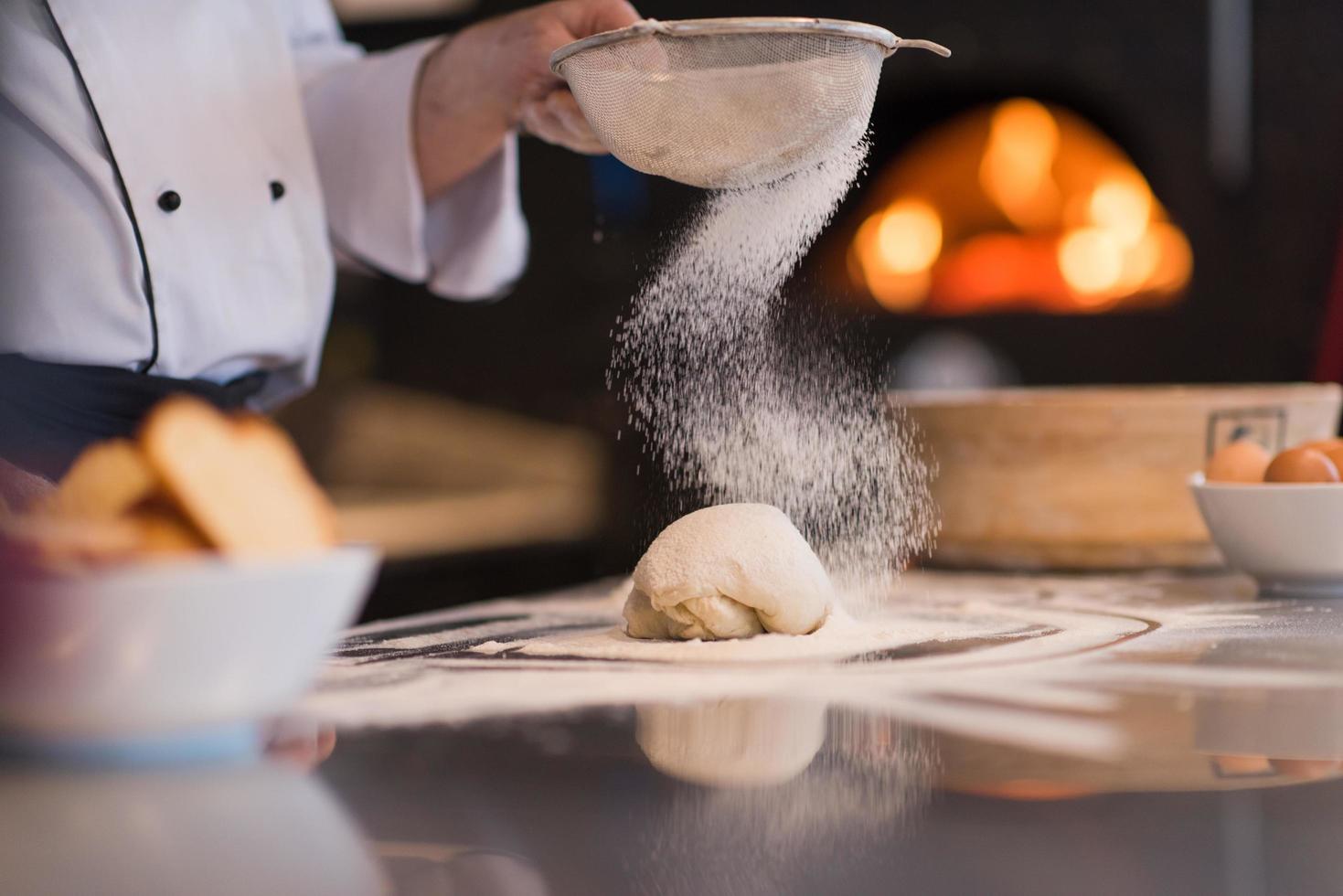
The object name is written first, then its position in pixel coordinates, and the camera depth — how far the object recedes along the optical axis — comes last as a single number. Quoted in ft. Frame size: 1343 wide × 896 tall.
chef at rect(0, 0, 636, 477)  3.42
